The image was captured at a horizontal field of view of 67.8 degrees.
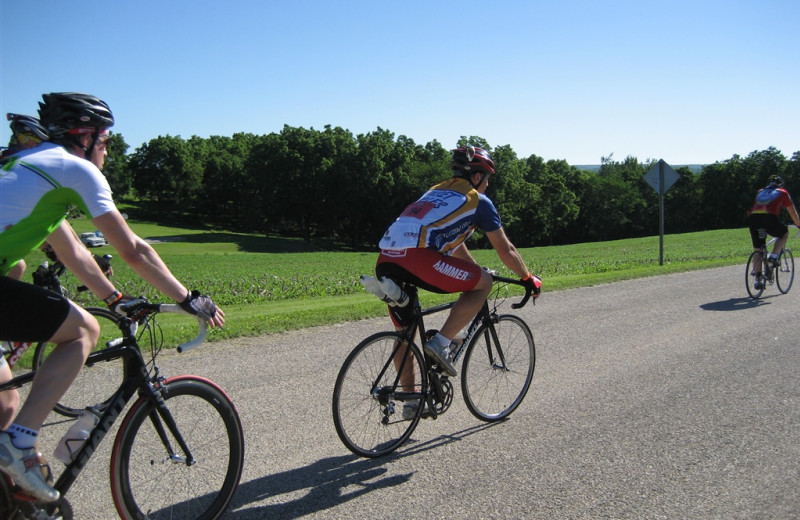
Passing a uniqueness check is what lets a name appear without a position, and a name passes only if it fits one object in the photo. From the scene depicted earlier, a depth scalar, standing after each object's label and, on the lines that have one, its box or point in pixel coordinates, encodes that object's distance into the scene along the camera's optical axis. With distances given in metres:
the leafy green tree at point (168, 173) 84.00
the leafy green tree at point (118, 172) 87.53
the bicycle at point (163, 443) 3.05
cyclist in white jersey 2.71
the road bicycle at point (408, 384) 4.34
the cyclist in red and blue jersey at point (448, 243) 4.41
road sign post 18.08
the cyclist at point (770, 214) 11.41
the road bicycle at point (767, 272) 11.33
